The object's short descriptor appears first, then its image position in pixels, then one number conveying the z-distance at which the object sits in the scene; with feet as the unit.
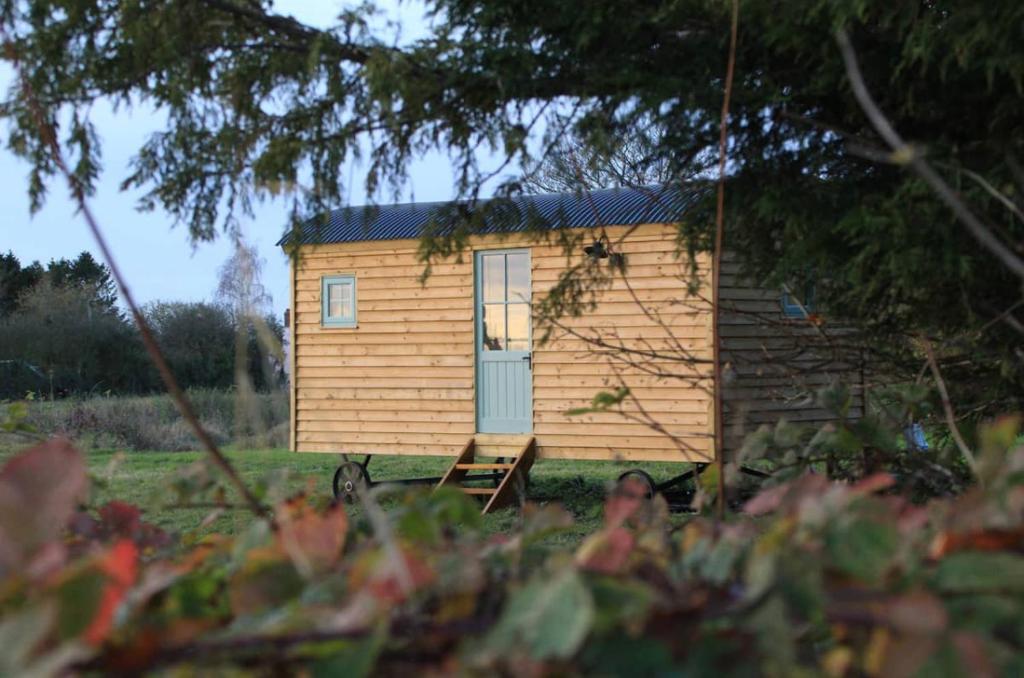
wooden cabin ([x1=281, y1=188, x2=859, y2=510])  67.76
